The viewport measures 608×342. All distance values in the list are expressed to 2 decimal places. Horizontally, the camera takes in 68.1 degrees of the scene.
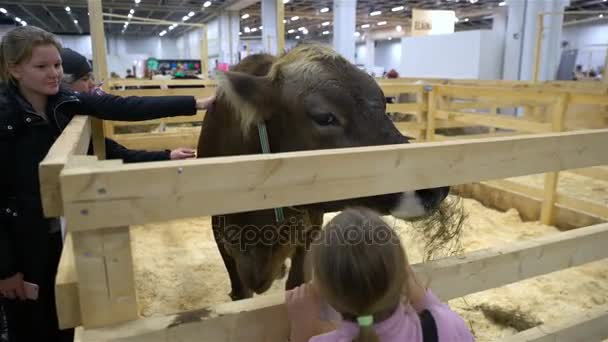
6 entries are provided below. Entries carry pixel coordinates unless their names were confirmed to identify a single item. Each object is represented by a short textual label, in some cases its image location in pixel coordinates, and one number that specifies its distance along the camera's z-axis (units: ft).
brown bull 6.79
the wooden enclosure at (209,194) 3.57
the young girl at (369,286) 3.50
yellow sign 51.93
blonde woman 5.89
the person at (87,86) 8.06
